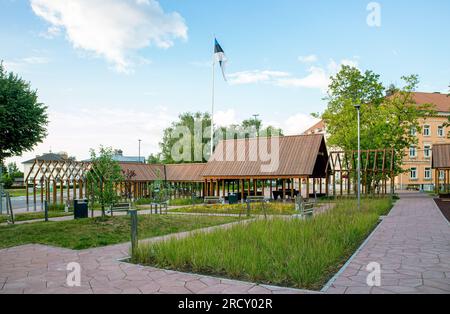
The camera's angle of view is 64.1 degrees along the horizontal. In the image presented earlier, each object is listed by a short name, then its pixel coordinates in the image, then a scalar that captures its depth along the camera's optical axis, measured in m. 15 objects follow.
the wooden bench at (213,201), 22.22
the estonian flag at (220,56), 33.22
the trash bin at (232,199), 24.72
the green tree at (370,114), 33.82
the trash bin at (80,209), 16.75
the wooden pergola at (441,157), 30.28
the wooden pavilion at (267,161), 27.22
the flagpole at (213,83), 34.22
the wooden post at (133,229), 8.03
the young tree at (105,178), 13.88
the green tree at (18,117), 15.65
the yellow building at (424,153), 52.77
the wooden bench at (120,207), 14.63
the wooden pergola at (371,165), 30.81
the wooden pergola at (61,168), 24.48
